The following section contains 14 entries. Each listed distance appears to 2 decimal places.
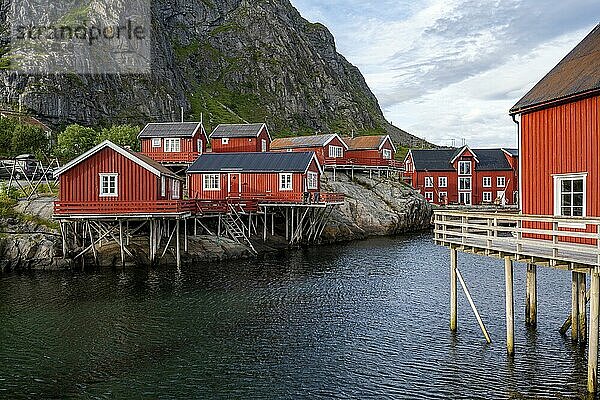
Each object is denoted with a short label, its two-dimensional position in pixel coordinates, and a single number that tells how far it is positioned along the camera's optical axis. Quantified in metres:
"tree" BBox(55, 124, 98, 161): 60.69
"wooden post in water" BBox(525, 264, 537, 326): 20.36
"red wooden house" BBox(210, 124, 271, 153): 59.97
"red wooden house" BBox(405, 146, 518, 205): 82.06
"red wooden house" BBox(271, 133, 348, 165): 63.03
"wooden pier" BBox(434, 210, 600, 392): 13.33
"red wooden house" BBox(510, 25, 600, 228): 16.89
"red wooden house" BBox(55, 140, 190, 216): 34.94
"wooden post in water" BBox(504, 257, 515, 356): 16.55
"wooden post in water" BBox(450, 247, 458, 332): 19.64
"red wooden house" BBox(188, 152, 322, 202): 45.66
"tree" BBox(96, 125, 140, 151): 65.69
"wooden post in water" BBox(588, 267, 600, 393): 13.17
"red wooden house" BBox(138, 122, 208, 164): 56.00
